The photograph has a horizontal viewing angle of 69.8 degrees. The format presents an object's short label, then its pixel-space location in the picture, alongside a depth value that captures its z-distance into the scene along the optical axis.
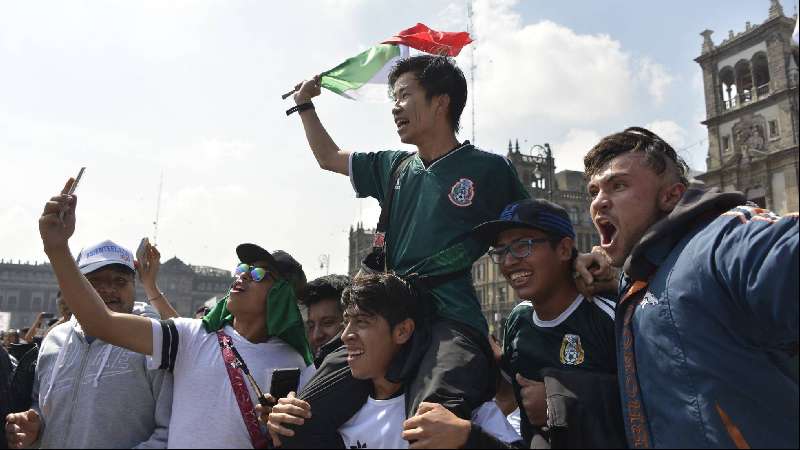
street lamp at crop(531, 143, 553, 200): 60.34
